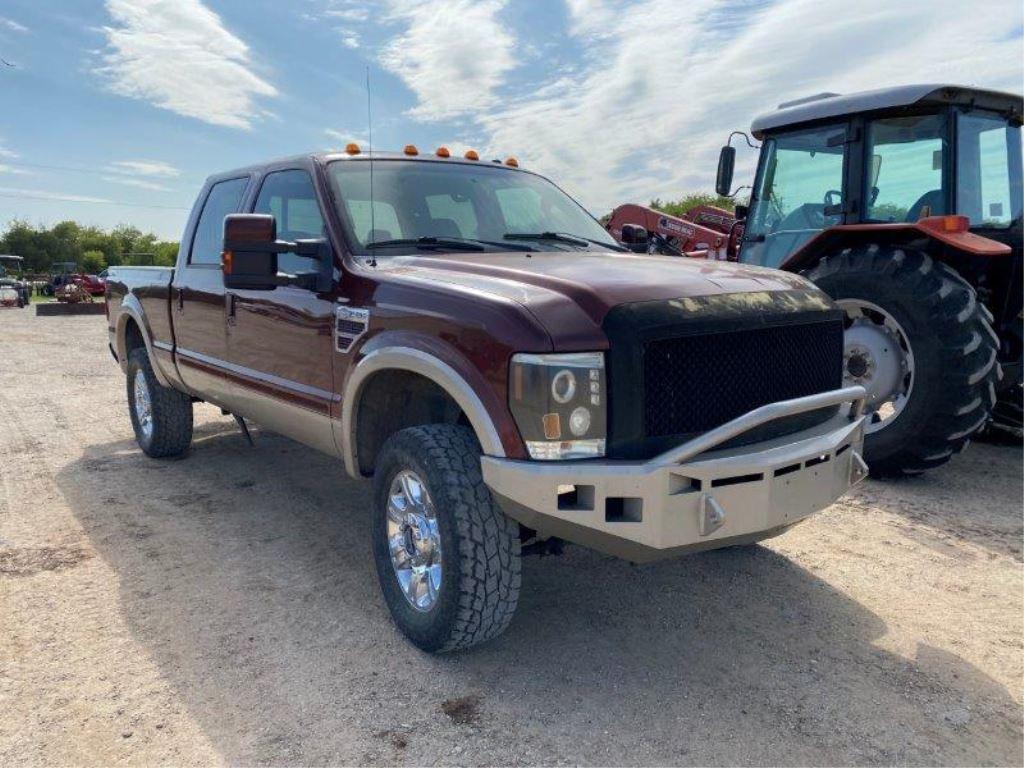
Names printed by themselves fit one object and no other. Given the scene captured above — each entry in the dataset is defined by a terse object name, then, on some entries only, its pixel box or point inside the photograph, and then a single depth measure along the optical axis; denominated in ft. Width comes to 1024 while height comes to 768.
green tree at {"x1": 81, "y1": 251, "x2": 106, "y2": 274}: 324.80
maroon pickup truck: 8.64
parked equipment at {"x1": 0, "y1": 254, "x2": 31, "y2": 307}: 89.02
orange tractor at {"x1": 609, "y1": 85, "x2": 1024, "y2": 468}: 16.65
